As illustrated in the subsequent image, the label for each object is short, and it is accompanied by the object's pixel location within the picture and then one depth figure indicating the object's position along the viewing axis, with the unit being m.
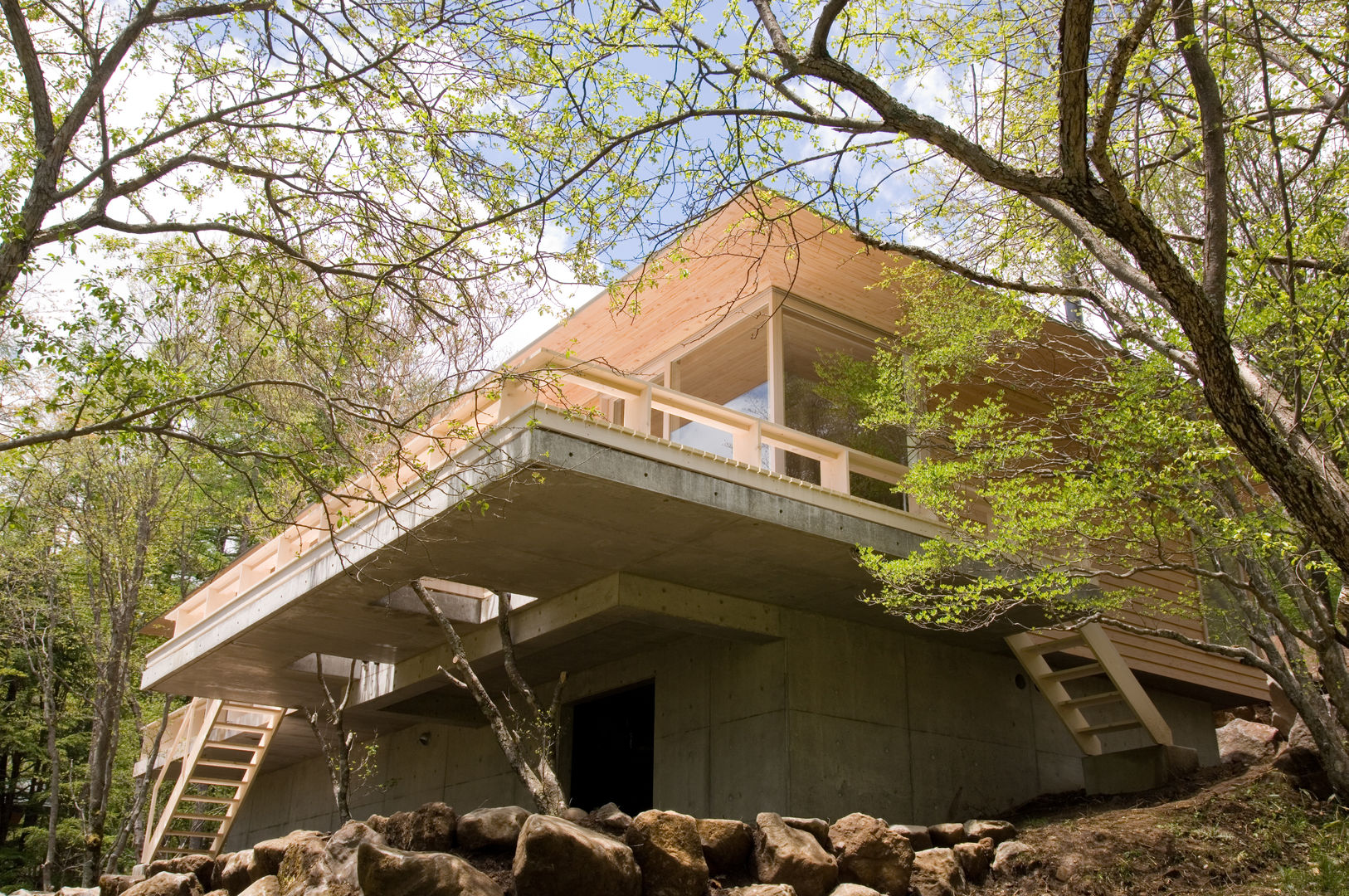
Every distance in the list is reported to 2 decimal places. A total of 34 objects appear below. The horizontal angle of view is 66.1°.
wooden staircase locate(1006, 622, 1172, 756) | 9.84
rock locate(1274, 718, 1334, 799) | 8.28
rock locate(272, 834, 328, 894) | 6.54
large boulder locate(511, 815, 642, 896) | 5.96
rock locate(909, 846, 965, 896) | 7.13
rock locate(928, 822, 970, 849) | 7.78
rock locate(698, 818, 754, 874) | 6.89
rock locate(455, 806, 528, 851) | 6.84
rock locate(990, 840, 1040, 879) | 7.45
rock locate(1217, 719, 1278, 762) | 10.74
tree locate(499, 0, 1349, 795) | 4.91
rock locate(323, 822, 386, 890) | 6.38
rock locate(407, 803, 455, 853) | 6.90
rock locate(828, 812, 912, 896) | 7.06
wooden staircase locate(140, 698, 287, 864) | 13.98
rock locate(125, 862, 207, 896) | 7.43
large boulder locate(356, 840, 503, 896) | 5.79
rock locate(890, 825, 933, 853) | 7.73
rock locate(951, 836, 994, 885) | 7.48
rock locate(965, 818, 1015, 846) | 7.90
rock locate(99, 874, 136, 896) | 8.32
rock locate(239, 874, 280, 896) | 6.87
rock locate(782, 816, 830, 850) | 7.27
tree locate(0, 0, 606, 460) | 6.36
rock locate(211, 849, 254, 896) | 7.43
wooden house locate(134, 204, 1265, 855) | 8.04
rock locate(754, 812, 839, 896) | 6.73
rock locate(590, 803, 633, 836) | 7.15
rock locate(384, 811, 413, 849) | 7.04
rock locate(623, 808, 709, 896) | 6.39
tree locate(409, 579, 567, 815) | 7.92
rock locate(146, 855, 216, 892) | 8.07
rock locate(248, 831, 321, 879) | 7.27
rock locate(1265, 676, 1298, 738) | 10.12
